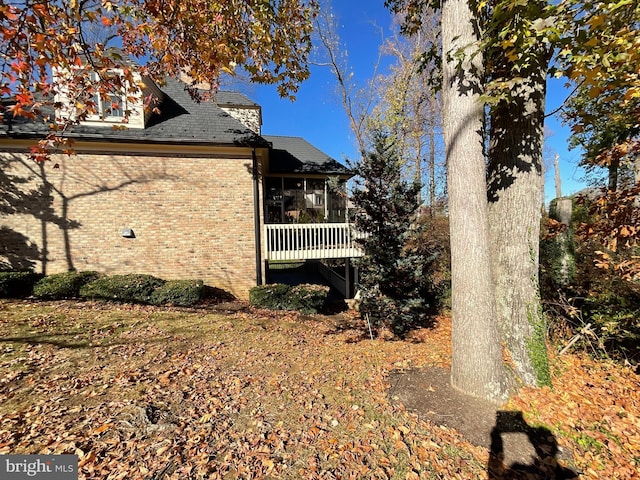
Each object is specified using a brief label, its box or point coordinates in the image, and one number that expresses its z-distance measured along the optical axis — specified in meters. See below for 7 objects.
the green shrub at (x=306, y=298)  8.41
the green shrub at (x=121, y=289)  7.33
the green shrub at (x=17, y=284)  6.80
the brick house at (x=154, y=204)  7.89
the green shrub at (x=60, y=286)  7.06
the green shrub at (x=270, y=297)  8.39
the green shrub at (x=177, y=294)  7.66
